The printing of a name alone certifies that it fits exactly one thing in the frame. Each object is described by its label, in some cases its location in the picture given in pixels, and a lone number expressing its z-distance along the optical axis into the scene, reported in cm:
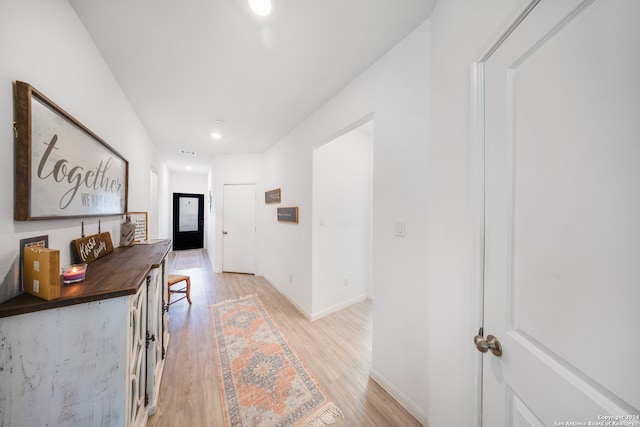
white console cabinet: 67
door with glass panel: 629
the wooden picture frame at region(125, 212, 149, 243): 224
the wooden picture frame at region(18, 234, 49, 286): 81
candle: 86
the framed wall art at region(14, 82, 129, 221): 81
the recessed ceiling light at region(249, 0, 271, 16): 114
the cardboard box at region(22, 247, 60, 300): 71
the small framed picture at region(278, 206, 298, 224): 286
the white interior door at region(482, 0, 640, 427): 42
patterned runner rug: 135
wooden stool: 265
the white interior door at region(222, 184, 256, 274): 426
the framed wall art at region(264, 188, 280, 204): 340
